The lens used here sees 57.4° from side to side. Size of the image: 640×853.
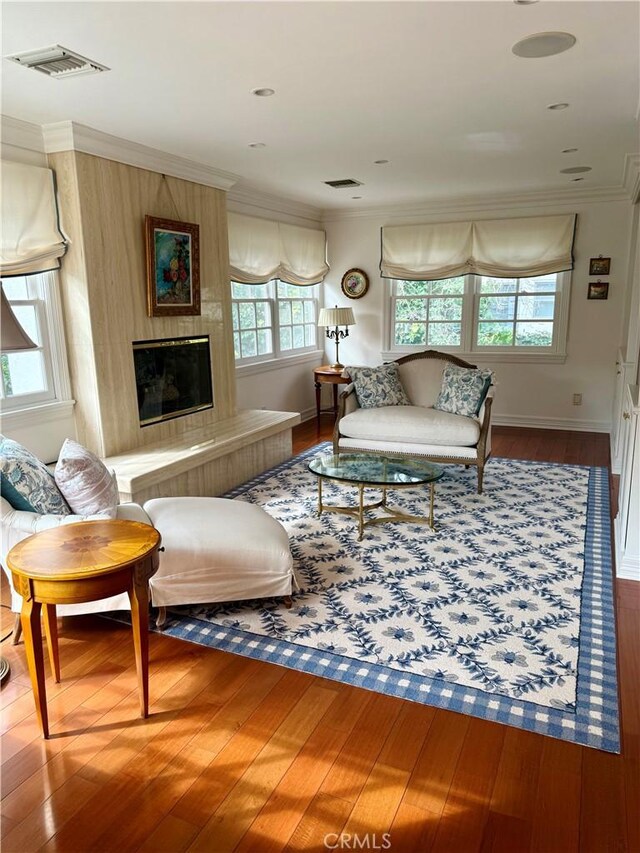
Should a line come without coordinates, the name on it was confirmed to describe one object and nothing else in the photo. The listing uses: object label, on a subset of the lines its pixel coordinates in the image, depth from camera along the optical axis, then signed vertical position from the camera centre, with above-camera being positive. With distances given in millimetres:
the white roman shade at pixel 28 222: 3287 +539
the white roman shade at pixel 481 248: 6078 +654
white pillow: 2592 -740
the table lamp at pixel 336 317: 6426 -64
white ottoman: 2666 -1127
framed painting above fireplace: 4102 +340
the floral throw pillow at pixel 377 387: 5090 -662
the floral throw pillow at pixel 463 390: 4752 -660
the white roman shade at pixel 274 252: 5492 +622
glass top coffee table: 3582 -1019
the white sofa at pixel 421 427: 4477 -912
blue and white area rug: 2225 -1407
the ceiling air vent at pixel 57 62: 2406 +1068
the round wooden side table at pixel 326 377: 6498 -728
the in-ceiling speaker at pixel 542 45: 2334 +1061
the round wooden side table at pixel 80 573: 1914 -838
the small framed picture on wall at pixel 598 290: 6000 +174
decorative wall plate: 7059 +330
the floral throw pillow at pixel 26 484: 2451 -702
